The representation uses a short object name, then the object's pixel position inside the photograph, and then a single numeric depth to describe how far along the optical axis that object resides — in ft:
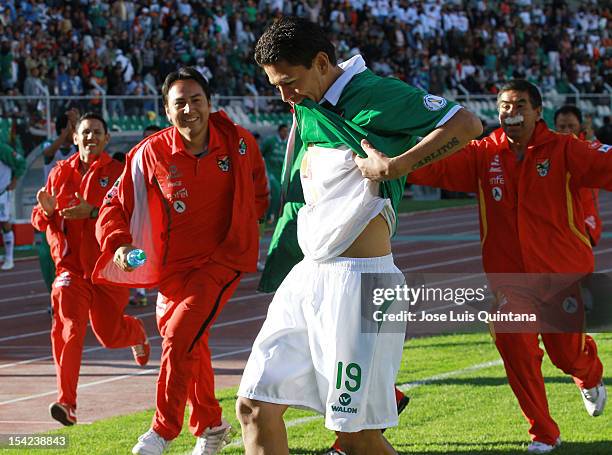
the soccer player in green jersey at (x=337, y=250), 33.24
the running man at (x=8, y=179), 127.03
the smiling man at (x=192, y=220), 47.09
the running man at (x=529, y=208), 47.57
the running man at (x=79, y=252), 55.01
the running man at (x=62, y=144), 89.35
